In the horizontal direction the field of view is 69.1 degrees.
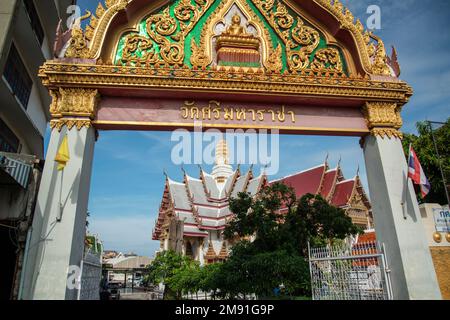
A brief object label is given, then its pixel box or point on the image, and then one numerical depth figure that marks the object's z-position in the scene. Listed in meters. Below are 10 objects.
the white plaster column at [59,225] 5.00
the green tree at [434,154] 19.50
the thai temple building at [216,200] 27.97
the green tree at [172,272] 14.92
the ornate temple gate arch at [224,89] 5.61
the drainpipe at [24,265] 4.97
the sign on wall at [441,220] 6.93
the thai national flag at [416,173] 6.16
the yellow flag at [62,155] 5.38
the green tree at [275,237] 8.86
